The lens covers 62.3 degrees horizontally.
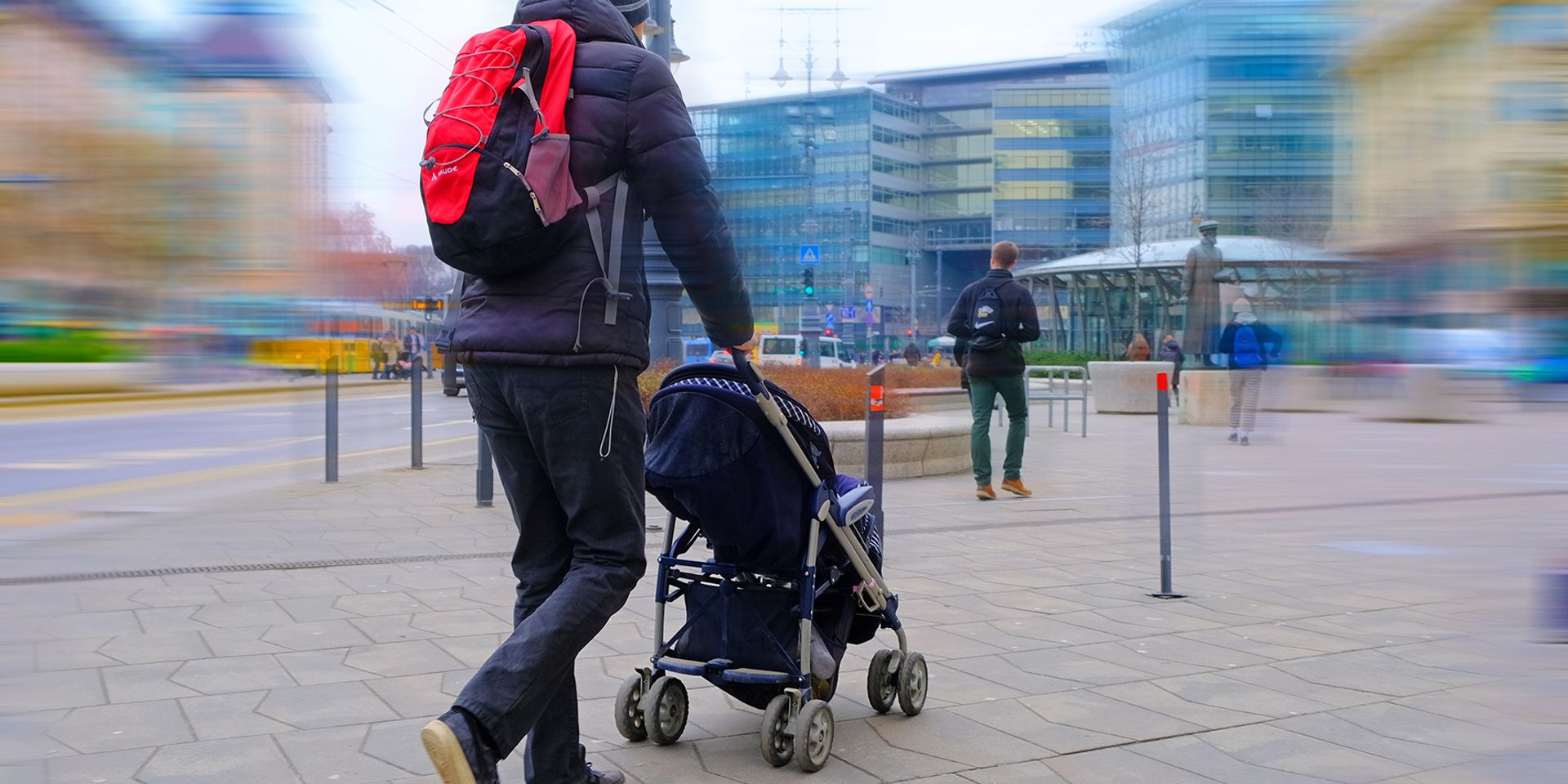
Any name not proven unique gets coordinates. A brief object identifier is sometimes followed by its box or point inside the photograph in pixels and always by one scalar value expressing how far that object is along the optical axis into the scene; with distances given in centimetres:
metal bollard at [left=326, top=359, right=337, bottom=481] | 897
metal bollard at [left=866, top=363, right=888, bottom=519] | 597
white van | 4233
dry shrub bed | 1184
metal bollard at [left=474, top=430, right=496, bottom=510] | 875
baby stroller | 338
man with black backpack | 939
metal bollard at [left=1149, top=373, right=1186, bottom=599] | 582
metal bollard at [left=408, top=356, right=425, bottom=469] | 1132
